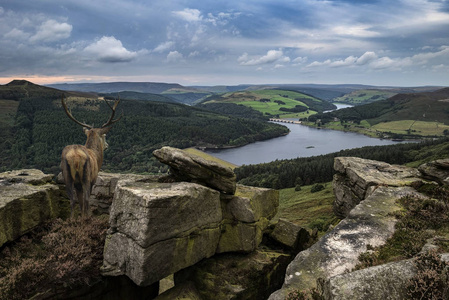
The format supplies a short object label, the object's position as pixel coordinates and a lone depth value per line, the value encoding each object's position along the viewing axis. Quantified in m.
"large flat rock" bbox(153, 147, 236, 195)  13.15
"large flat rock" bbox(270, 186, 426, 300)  9.00
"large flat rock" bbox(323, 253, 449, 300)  6.35
